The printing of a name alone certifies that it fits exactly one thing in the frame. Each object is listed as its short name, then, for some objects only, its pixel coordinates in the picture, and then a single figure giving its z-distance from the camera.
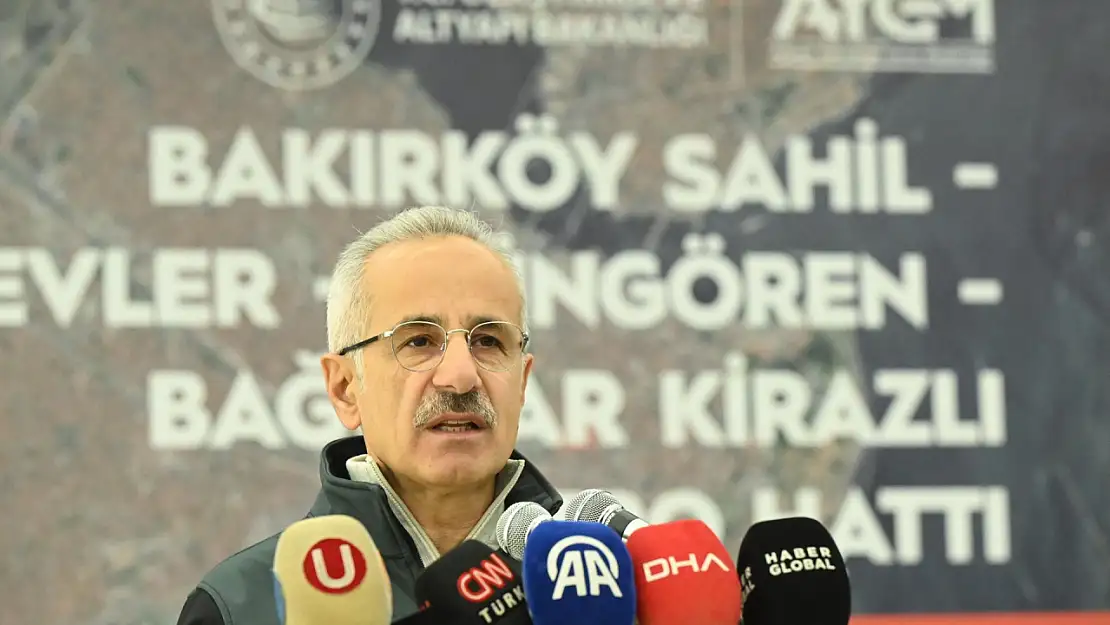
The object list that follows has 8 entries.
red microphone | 3.82
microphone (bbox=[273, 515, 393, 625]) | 3.77
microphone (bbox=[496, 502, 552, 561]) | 3.97
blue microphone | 3.79
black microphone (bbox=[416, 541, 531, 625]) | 3.82
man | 4.13
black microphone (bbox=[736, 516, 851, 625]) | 3.86
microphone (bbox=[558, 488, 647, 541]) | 3.92
